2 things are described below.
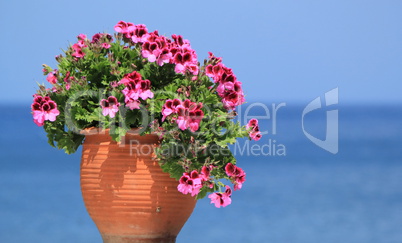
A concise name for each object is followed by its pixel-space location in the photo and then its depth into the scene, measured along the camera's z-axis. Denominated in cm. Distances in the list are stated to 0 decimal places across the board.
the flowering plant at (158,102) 1177
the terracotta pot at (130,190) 1209
